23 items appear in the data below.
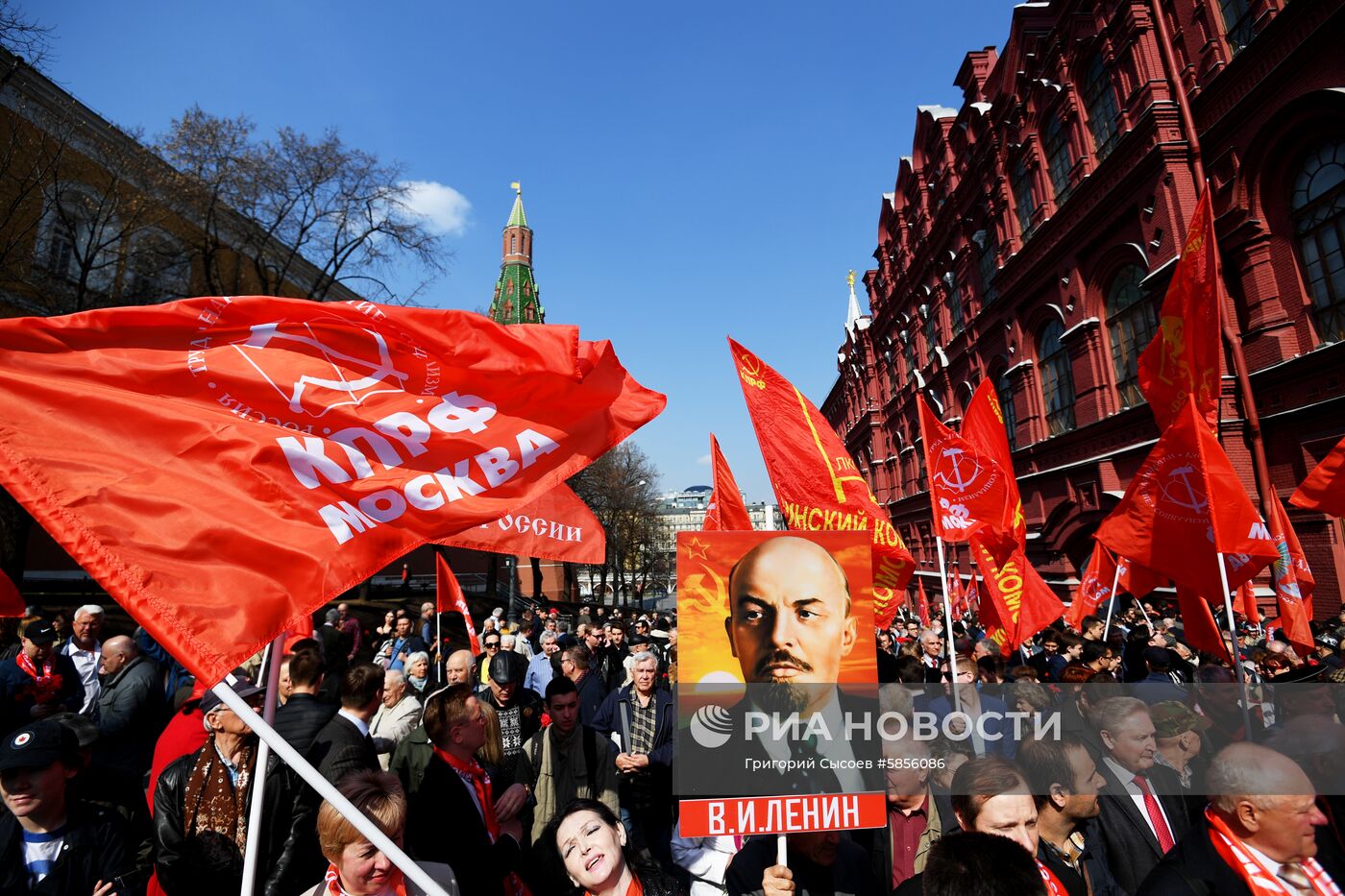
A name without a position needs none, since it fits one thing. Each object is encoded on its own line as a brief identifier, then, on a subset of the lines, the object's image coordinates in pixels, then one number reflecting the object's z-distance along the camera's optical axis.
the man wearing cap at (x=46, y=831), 2.89
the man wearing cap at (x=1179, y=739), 4.08
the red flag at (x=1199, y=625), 5.91
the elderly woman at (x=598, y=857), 2.72
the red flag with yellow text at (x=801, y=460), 6.61
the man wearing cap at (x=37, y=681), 5.69
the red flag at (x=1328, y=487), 6.04
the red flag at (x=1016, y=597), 7.89
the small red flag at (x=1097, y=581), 10.11
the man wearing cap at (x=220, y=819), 3.09
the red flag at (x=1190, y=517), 5.27
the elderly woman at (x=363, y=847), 2.59
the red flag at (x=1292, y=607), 6.25
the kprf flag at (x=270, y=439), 2.40
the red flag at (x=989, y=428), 8.76
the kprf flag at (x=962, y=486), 8.11
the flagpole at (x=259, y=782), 2.21
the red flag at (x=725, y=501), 8.16
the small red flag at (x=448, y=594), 8.58
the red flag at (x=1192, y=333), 5.91
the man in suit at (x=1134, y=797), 3.20
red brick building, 11.89
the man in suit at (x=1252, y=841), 2.51
